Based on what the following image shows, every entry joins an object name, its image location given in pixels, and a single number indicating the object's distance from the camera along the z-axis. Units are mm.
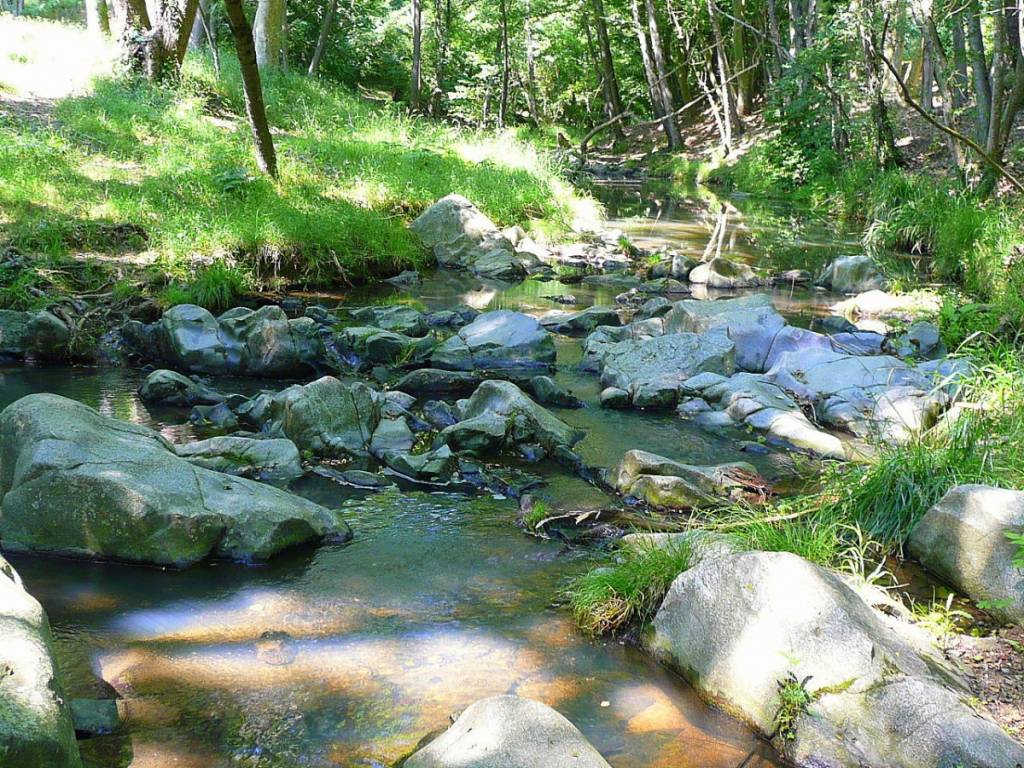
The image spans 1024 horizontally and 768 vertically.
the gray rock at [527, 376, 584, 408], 7340
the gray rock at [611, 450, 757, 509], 5176
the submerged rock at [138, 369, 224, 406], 6816
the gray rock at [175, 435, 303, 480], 5414
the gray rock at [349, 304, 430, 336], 8852
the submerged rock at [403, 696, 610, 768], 2562
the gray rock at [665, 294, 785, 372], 8414
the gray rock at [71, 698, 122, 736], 2939
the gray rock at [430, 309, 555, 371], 8266
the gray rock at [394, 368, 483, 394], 7465
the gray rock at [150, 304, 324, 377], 7691
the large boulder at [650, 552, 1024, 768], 2744
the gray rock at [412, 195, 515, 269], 13141
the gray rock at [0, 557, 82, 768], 2209
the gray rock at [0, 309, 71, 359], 7582
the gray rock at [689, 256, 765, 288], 12141
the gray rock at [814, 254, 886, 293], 11797
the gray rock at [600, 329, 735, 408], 7371
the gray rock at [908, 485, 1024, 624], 3674
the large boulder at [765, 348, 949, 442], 6383
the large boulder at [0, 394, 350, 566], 4215
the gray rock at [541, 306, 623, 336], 9812
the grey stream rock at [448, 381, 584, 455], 6035
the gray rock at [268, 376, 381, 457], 5953
